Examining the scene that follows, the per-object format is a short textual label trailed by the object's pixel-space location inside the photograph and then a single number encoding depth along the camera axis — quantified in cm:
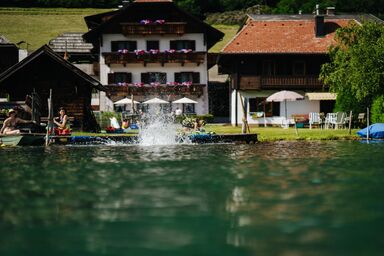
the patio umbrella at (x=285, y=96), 3612
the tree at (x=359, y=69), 3334
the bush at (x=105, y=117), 4417
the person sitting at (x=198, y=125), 3232
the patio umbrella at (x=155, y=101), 4694
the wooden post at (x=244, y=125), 3007
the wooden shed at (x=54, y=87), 3478
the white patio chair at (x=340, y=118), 3616
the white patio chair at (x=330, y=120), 3678
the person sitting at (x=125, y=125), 3559
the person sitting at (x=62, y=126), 2872
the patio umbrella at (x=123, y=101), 4758
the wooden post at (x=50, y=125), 2720
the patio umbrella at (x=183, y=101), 4773
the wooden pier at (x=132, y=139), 2755
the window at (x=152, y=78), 5269
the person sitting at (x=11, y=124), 2652
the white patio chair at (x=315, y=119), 3825
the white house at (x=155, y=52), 5178
